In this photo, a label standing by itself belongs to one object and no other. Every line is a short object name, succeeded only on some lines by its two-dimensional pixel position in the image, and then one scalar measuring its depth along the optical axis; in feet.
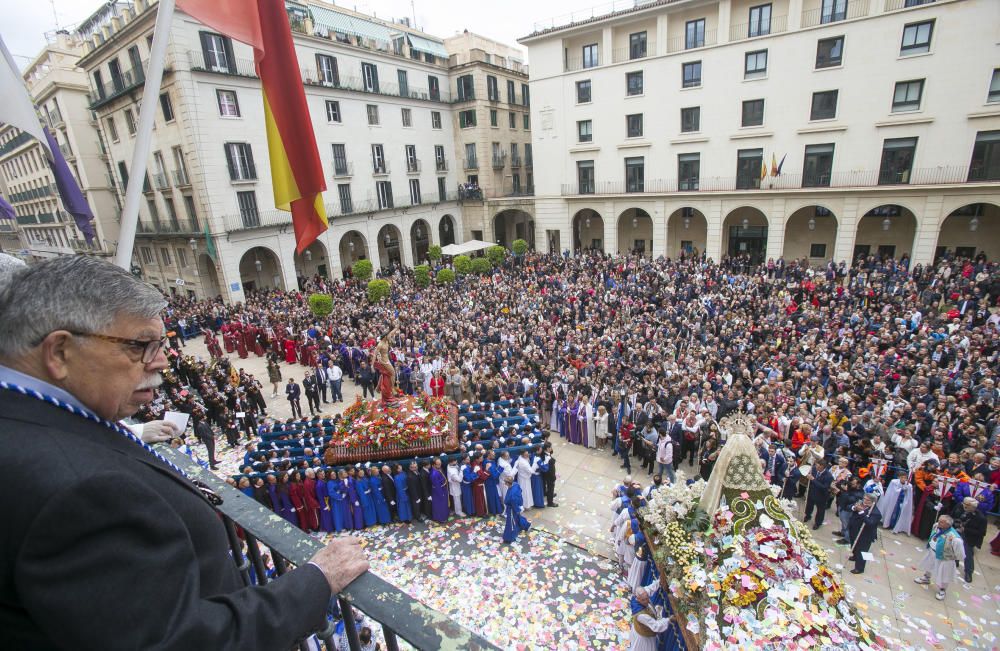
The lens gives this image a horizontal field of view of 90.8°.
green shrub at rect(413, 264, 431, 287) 100.58
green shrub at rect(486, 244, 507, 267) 113.91
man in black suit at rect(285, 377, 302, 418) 55.77
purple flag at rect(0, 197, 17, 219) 26.56
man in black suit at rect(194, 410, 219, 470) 46.80
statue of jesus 42.27
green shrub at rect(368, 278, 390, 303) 89.04
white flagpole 13.12
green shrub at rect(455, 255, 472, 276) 104.62
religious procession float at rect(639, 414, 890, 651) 19.54
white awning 108.99
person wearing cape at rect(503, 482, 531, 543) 33.73
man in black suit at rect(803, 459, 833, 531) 33.24
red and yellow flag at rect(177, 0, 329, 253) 14.99
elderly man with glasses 3.58
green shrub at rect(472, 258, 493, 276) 105.50
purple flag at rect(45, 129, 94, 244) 19.97
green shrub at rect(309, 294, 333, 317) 81.15
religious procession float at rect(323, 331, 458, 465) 39.93
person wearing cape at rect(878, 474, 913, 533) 32.50
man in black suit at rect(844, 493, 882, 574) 29.25
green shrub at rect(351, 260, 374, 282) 106.73
